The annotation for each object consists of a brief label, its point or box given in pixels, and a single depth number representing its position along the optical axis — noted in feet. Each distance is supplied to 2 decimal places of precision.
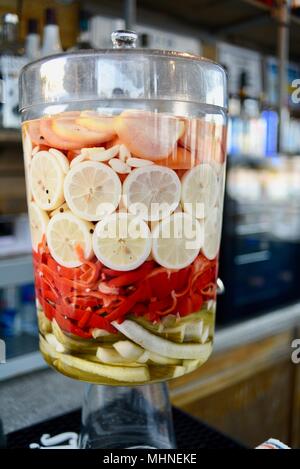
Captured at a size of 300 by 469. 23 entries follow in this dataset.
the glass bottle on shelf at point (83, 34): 5.25
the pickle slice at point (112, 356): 1.35
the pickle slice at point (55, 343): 1.42
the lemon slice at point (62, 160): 1.31
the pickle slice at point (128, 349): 1.34
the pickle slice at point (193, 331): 1.42
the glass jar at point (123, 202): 1.29
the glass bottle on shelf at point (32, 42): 4.55
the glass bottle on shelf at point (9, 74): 4.23
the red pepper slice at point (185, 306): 1.38
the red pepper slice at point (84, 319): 1.35
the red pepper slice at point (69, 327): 1.36
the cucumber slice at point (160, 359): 1.37
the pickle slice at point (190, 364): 1.44
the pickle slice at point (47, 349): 1.46
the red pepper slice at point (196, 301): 1.42
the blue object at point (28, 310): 4.58
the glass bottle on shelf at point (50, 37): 4.54
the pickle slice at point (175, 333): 1.37
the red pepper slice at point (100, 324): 1.33
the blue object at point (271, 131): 6.89
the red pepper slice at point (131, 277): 1.31
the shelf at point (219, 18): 6.08
